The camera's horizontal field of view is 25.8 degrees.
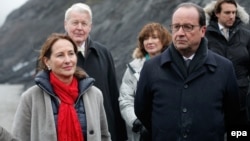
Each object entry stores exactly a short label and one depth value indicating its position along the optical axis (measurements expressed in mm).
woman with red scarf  4293
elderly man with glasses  4262
